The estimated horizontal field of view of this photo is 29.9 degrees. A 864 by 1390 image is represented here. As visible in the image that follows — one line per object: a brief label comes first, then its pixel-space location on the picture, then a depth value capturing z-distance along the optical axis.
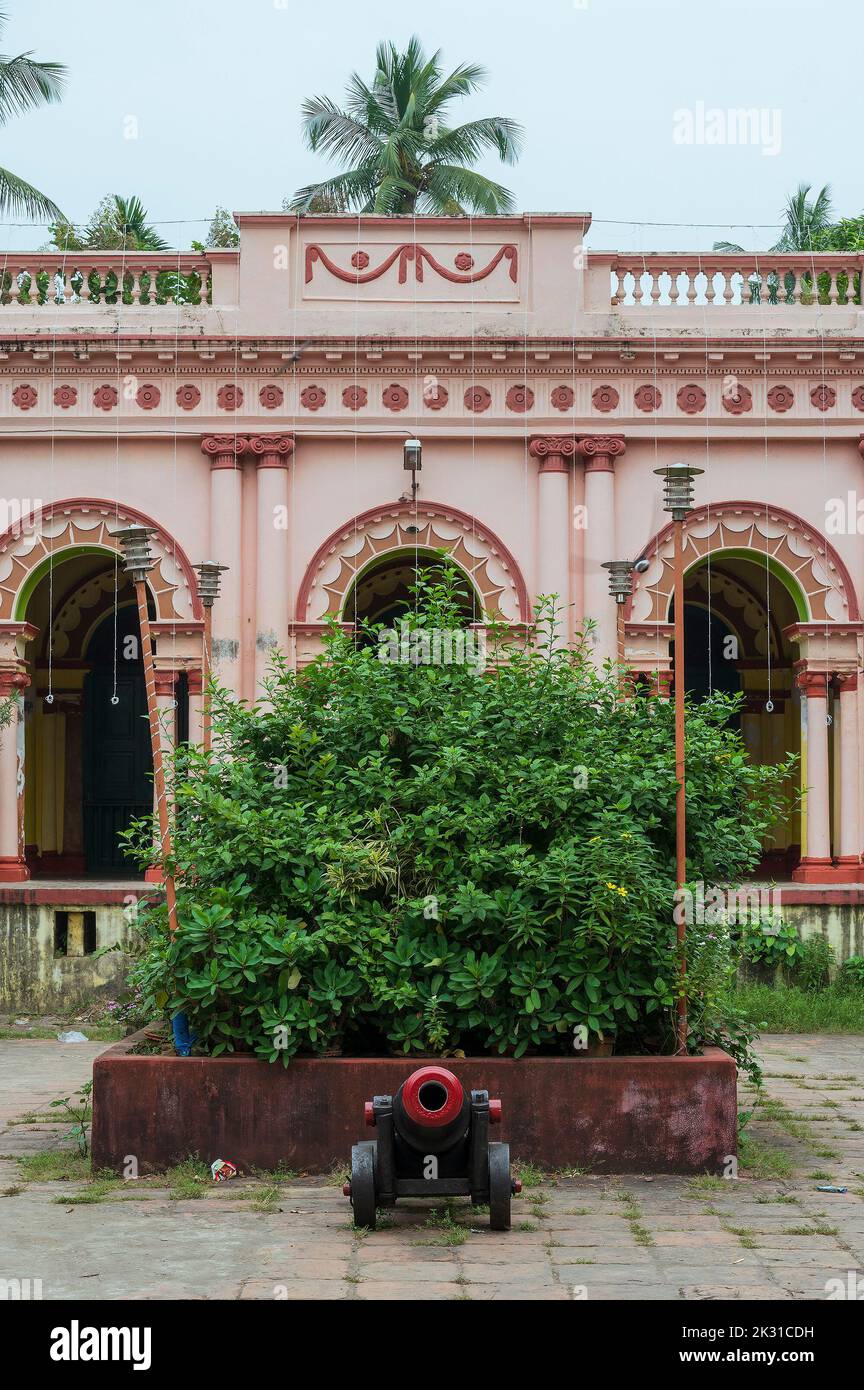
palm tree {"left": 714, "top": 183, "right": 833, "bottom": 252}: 34.44
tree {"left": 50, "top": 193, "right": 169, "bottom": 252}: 24.09
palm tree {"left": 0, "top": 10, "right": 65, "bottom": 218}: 22.95
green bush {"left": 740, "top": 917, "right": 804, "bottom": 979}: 14.99
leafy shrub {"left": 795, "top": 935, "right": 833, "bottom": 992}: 15.12
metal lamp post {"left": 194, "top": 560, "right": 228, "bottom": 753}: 13.05
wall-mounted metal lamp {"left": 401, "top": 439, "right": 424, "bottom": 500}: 15.98
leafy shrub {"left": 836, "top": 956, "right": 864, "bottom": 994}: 15.07
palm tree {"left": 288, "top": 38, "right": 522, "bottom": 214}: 27.16
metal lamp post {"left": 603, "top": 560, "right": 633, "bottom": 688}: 13.23
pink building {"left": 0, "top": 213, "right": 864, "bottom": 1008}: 16.56
